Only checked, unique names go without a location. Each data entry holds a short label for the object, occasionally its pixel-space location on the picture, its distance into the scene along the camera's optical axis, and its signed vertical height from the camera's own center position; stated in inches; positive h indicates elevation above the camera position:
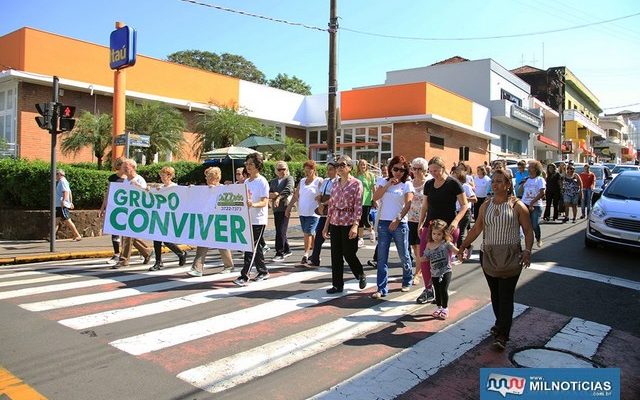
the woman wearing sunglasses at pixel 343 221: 265.0 -12.4
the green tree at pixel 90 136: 711.1 +84.3
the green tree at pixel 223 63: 2300.3 +632.9
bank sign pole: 628.4 +171.5
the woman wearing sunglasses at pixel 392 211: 256.7 -6.6
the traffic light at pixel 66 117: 444.5 +69.7
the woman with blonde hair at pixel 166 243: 345.7 -33.3
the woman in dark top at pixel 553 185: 566.6 +18.8
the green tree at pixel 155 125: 749.3 +108.0
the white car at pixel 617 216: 380.2 -11.1
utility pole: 582.2 +133.2
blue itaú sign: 627.2 +189.4
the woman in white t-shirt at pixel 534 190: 399.2 +8.9
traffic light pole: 430.6 +28.7
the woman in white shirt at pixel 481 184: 503.5 +16.5
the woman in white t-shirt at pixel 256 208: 296.2 -7.0
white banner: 305.3 -13.3
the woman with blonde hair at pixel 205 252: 320.8 -38.6
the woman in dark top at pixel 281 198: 366.9 -0.8
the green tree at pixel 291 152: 935.7 +88.8
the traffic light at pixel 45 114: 441.4 +71.1
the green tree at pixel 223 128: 879.7 +123.1
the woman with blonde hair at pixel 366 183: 410.3 +12.8
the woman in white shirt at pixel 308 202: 367.2 -3.5
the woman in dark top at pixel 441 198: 238.5 +0.9
